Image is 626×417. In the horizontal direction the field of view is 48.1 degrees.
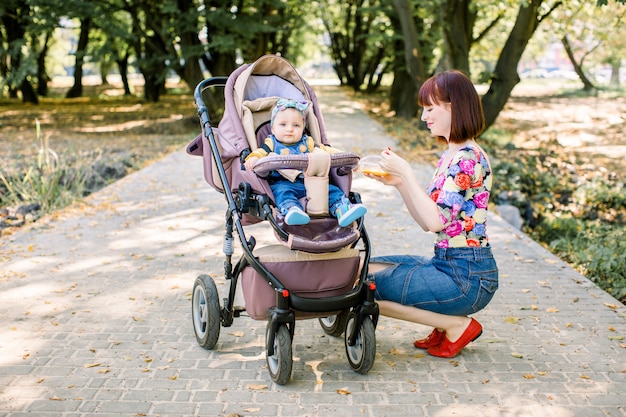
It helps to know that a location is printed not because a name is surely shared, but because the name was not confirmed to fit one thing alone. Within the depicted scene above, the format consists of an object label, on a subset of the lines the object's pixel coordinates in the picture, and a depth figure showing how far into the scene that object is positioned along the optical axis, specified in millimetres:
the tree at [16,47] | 17797
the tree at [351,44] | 33906
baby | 4020
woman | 4262
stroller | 4098
